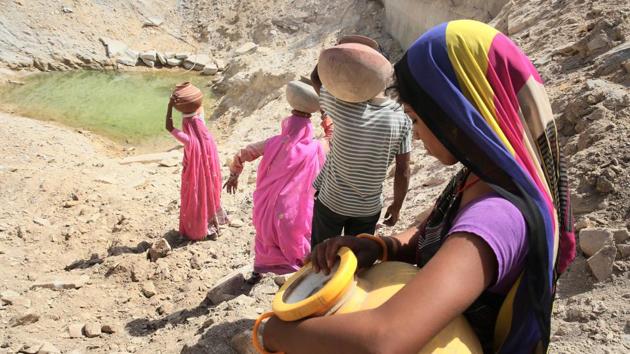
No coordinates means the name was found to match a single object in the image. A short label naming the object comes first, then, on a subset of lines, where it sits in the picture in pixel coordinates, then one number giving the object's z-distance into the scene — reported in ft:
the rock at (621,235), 8.53
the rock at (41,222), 18.21
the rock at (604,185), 9.71
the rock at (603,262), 8.19
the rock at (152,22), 48.32
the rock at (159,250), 15.85
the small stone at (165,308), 13.30
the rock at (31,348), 10.87
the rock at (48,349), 10.89
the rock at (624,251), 8.28
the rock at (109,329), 12.26
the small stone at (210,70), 42.80
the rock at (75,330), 11.98
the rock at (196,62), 43.65
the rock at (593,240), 8.57
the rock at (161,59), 44.16
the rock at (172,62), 44.15
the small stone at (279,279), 11.65
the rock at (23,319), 12.32
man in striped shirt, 9.39
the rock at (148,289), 14.18
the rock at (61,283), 14.14
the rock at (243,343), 8.45
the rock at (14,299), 13.15
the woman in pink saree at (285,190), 12.35
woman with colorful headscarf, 3.58
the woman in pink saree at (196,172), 15.79
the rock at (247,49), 41.63
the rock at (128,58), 43.83
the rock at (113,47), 44.09
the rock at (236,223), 18.29
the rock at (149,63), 44.11
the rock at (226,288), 12.62
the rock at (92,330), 12.01
